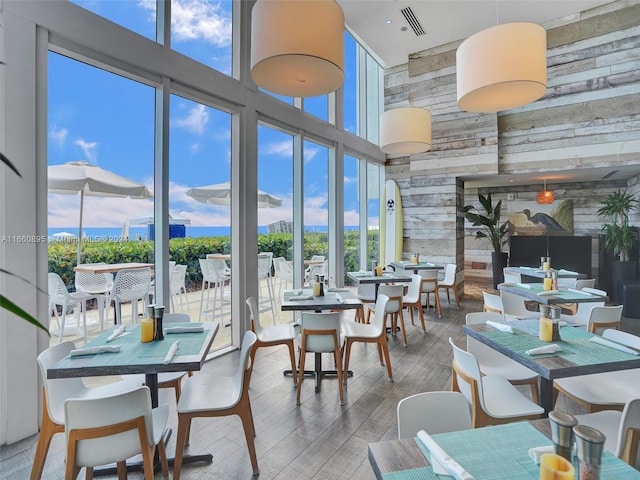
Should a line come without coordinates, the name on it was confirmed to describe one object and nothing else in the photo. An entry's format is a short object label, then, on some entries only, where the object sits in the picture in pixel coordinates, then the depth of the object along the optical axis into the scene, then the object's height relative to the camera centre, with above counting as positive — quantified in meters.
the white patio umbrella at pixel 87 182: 2.89 +0.55
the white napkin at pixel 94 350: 2.02 -0.66
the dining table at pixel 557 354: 1.88 -0.68
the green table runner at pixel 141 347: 1.93 -0.67
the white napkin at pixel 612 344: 2.07 -0.66
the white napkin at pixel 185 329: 2.48 -0.64
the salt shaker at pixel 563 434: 0.94 -0.54
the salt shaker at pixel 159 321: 2.31 -0.55
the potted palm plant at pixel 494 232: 7.93 +0.25
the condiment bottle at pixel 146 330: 2.25 -0.59
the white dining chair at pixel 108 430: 1.50 -0.86
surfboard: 7.72 +0.40
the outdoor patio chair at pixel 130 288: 3.42 -0.47
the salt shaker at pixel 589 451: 0.84 -0.53
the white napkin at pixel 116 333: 2.30 -0.65
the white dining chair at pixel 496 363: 2.43 -0.96
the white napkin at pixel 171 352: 1.90 -0.66
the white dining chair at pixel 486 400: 1.88 -0.97
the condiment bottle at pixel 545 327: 2.29 -0.58
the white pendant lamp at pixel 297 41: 2.26 +1.38
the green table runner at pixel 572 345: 1.97 -0.68
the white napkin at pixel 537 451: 1.11 -0.71
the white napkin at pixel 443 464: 1.03 -0.70
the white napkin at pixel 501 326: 2.50 -0.64
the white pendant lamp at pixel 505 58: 2.55 +1.43
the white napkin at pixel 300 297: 3.68 -0.60
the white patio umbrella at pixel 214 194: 4.06 +0.60
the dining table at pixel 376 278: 4.85 -0.53
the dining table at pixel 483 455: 1.07 -0.73
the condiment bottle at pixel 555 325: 2.29 -0.56
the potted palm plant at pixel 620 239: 6.38 +0.05
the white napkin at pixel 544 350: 2.04 -0.66
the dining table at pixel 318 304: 3.38 -0.64
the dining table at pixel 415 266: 6.22 -0.45
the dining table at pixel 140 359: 1.84 -0.67
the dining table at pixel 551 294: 3.59 -0.59
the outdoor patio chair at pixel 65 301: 2.95 -0.55
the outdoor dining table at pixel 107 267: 3.12 -0.24
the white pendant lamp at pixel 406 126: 4.69 +1.63
